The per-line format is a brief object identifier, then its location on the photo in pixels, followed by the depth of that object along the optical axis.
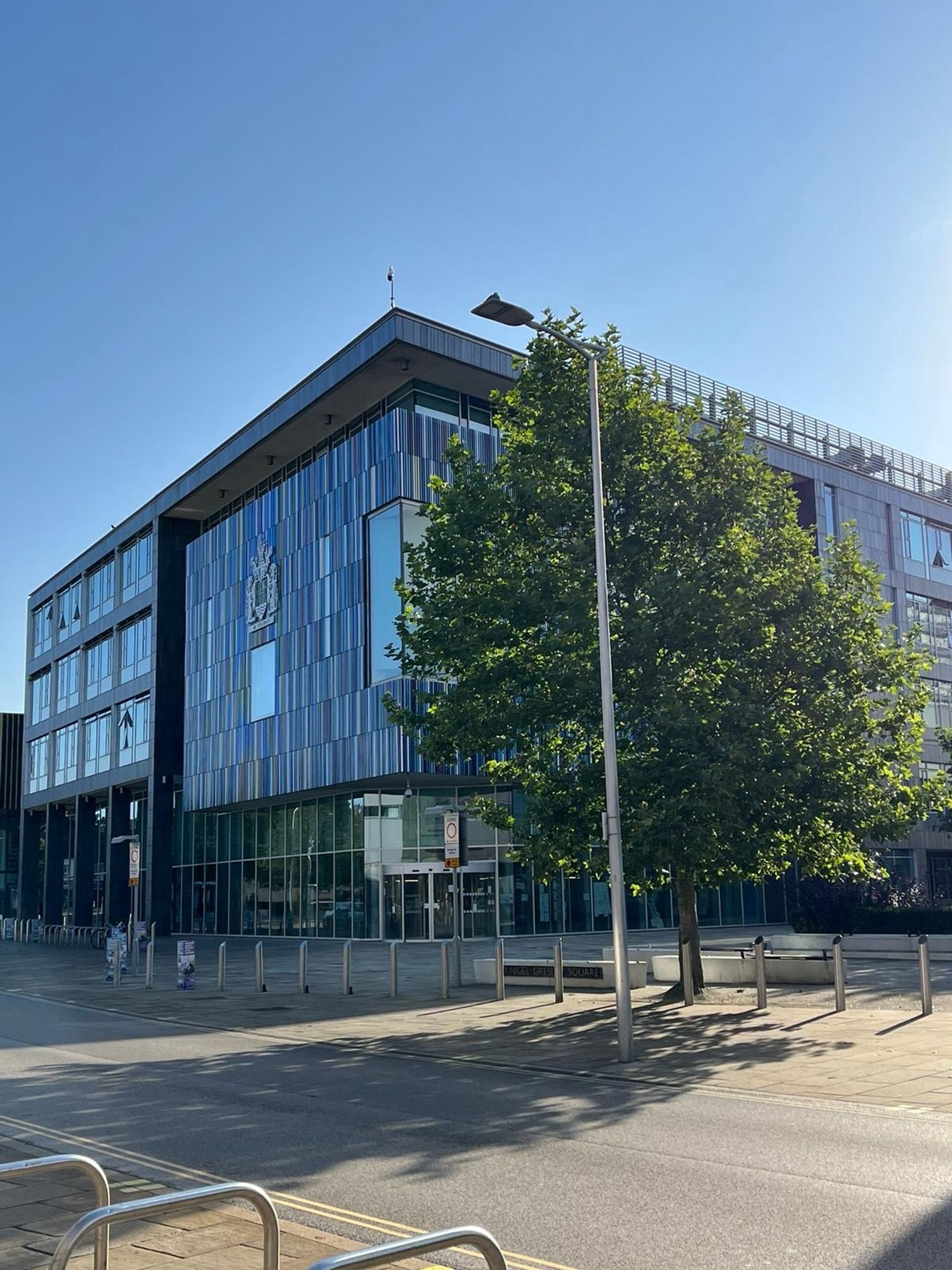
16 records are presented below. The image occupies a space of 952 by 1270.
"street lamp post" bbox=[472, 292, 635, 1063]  14.15
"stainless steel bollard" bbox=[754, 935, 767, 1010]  18.61
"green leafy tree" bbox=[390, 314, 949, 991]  17.97
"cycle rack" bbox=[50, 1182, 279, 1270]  3.96
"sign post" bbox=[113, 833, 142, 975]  29.97
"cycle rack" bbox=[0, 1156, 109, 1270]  4.41
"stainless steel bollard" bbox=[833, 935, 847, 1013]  18.42
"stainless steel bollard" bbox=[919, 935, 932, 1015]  17.59
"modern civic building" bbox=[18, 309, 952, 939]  40.41
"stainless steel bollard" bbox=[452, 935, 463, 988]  23.78
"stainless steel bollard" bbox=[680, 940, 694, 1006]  19.91
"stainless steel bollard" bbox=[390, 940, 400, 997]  22.88
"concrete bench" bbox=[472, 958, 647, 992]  22.69
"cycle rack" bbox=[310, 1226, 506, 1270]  3.61
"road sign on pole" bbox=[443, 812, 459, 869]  22.91
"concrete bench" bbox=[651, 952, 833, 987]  22.19
